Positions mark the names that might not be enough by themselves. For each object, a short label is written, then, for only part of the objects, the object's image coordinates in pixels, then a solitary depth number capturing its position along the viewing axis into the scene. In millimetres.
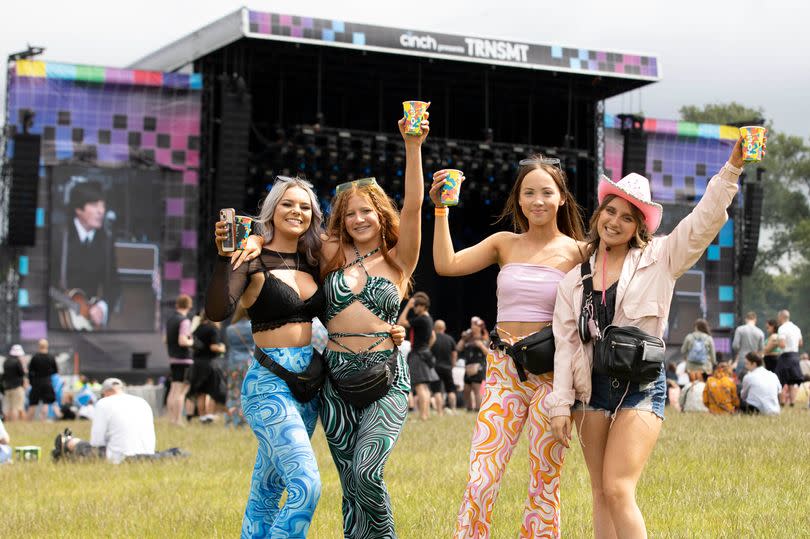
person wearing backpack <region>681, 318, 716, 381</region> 18969
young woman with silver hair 5254
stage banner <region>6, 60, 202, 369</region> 23266
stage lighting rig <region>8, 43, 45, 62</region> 23138
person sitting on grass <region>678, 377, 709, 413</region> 17109
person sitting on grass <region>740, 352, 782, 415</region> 15727
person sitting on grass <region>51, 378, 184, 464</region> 11688
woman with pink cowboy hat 4867
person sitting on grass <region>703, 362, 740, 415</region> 16141
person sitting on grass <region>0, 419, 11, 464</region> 12086
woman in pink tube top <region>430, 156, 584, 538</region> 5309
